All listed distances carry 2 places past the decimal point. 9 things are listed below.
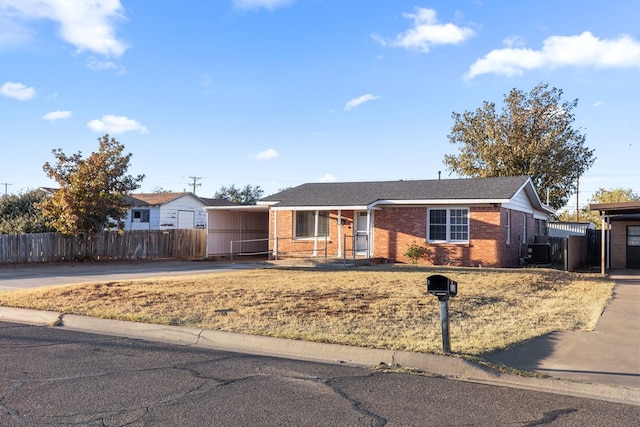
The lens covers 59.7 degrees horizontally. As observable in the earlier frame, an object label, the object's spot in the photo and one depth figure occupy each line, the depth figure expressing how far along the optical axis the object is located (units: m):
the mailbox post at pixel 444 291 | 7.09
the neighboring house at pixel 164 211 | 43.97
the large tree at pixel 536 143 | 37.01
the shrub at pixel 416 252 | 23.06
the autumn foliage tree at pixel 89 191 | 23.91
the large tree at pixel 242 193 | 81.75
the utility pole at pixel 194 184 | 89.25
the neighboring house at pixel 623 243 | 25.11
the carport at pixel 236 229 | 28.72
